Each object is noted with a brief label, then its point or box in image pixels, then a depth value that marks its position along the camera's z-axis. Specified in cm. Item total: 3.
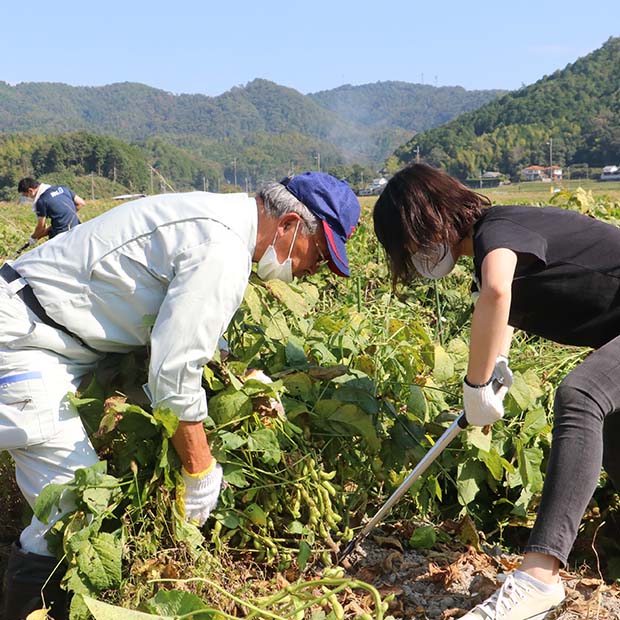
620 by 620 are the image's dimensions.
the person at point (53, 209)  895
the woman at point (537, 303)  182
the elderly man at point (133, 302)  195
